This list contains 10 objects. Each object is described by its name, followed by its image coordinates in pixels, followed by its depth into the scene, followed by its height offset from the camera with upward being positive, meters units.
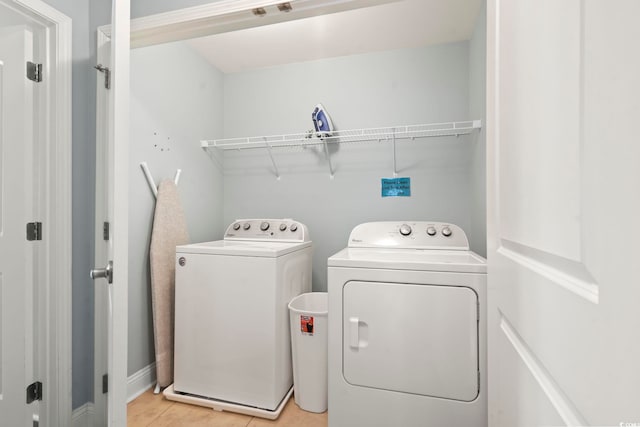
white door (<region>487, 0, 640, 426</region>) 0.30 +0.00
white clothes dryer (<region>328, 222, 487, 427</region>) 1.30 -0.61
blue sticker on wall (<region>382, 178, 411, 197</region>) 2.39 +0.20
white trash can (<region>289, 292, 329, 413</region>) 1.73 -0.88
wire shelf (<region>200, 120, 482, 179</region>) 2.28 +0.63
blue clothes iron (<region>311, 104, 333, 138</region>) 2.35 +0.75
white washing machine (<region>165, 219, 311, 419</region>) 1.70 -0.70
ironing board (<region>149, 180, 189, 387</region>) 1.92 -0.40
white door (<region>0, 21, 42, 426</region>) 1.28 -0.06
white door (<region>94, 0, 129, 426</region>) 0.99 +0.01
